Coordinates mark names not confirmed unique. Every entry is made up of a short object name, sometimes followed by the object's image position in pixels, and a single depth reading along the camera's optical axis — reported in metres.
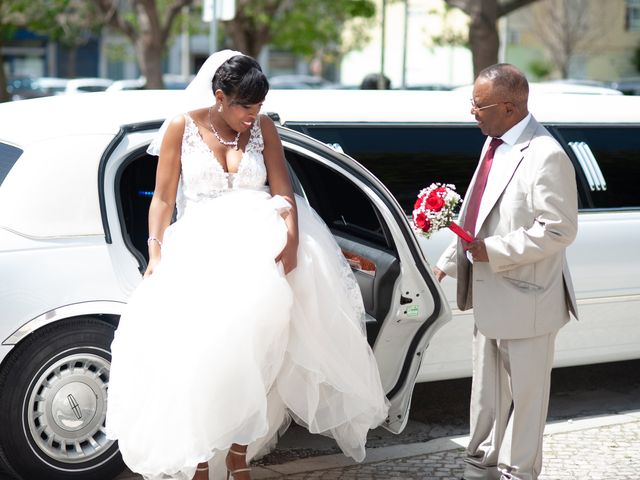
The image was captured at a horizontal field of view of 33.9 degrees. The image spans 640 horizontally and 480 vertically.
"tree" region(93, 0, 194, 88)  21.48
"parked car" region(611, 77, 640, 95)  28.27
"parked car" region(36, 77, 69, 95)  34.88
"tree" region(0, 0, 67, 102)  29.62
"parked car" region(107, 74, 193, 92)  30.06
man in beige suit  4.12
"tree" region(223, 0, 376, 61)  25.89
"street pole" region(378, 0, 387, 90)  16.44
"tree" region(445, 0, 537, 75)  14.08
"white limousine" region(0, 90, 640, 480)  4.46
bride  3.86
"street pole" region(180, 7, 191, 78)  45.31
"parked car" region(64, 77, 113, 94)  33.88
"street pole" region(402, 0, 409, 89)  18.83
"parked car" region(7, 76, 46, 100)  32.72
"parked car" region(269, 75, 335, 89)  40.56
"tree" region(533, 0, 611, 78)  44.38
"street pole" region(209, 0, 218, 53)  11.16
